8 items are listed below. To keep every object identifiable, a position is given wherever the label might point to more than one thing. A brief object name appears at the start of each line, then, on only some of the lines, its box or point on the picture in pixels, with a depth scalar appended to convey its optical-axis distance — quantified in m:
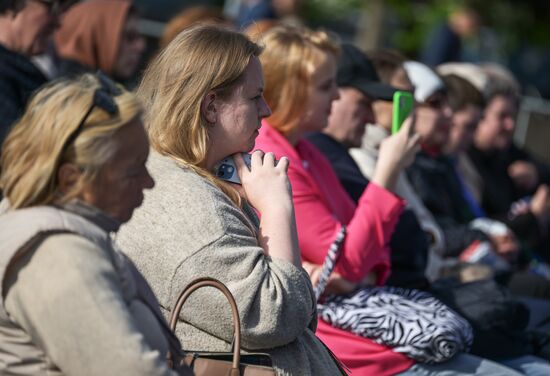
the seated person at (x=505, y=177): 13.59
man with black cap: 8.90
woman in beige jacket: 4.09
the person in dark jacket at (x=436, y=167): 11.37
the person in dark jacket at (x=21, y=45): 8.82
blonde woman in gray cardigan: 5.31
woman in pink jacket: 7.22
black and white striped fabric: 7.06
